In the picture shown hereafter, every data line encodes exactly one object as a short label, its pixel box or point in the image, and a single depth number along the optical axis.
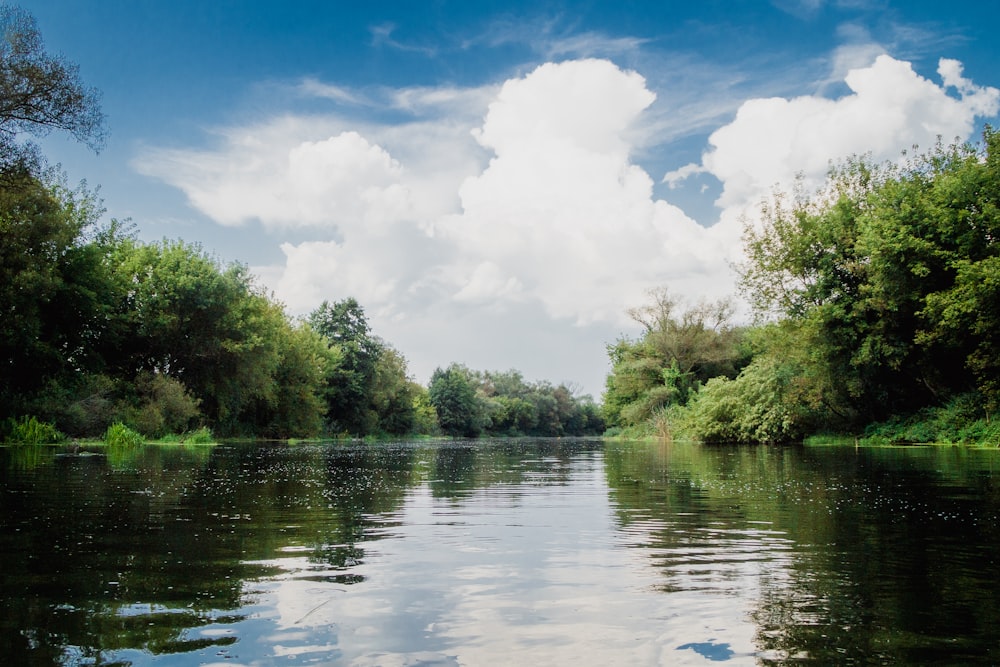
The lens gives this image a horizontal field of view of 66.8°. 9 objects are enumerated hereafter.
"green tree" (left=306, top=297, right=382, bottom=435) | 81.81
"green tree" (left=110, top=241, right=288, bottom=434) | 49.34
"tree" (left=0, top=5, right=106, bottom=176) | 23.45
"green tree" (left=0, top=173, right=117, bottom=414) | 31.45
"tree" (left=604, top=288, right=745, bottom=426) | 61.50
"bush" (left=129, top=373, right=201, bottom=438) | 41.25
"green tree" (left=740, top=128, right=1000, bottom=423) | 30.88
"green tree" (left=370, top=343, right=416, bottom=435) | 87.69
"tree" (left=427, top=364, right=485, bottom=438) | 121.31
